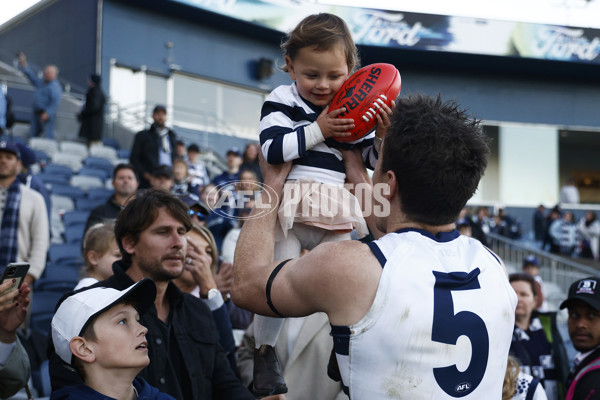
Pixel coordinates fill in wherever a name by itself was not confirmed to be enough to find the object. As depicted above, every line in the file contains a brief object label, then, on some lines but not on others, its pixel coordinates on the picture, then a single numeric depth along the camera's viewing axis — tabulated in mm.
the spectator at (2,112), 8773
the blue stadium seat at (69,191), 10039
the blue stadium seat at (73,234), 8141
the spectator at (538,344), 4797
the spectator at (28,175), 6297
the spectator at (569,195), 22484
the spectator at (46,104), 12777
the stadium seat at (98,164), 12008
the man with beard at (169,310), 3018
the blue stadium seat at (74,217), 8641
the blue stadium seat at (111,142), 14534
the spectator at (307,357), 3258
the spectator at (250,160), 9977
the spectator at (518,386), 3342
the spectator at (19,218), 5402
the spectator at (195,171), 9170
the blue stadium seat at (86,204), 9711
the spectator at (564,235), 17422
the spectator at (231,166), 9477
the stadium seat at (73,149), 12727
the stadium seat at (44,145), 12219
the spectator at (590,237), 17531
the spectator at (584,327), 3633
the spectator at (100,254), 4035
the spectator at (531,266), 9289
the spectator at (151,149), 9359
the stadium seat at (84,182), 10875
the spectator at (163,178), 7098
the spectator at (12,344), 2936
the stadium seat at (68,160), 11859
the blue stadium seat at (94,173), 11417
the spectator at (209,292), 3613
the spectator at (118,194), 6059
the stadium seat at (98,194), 10156
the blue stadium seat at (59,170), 10917
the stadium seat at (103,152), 12992
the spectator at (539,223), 20297
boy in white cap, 2527
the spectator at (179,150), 11297
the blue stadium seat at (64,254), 7201
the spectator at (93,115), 12516
